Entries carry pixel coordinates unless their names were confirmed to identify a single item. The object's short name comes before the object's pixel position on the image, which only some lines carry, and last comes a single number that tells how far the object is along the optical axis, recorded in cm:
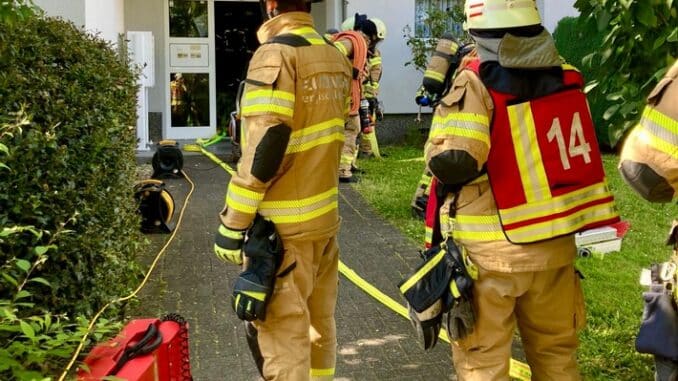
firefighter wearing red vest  301
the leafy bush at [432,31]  1320
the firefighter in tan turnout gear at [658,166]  218
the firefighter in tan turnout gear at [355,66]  912
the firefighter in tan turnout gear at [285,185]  306
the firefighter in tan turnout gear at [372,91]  1068
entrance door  1395
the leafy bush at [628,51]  319
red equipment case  282
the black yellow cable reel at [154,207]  725
